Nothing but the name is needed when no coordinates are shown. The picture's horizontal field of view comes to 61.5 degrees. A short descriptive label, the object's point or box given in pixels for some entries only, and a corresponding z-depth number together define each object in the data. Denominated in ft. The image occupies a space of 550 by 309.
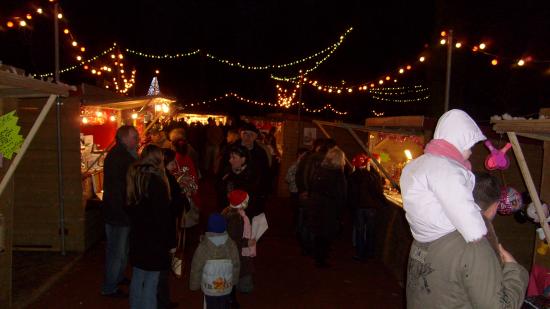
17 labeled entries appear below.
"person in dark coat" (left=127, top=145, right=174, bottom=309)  13.25
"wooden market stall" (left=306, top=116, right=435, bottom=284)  19.98
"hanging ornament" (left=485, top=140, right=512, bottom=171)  14.00
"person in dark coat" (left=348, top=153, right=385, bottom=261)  22.61
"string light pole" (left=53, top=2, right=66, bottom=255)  21.91
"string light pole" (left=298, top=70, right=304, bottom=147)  40.50
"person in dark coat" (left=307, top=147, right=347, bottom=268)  21.76
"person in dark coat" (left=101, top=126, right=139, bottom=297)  16.96
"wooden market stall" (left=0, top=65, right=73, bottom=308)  10.88
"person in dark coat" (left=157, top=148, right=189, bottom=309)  15.39
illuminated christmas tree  43.25
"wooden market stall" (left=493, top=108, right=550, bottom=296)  9.43
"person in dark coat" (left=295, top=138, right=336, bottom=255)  23.98
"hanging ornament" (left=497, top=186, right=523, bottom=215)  12.51
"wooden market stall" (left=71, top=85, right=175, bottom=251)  22.93
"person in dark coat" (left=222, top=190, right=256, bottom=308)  15.44
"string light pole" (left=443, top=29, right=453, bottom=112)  22.02
